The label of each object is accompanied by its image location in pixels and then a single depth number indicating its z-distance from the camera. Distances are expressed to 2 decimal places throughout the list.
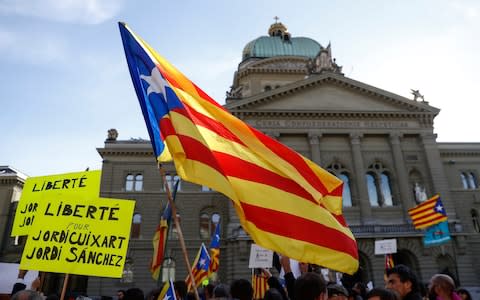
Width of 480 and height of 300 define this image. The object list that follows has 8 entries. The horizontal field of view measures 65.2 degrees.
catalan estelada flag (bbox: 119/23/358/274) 4.66
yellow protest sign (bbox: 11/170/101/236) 6.61
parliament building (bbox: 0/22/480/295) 29.00
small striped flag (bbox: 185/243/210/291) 12.77
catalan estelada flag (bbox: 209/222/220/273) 15.57
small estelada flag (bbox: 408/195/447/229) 19.44
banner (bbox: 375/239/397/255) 13.82
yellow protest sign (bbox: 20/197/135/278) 5.72
